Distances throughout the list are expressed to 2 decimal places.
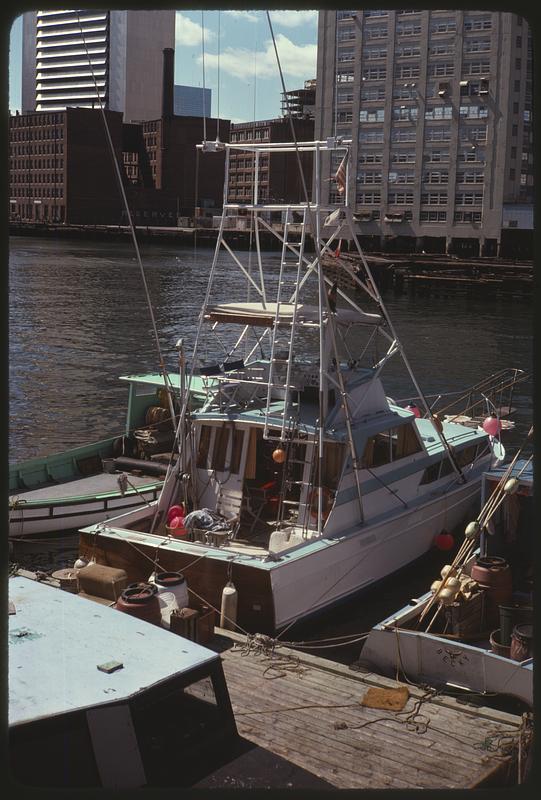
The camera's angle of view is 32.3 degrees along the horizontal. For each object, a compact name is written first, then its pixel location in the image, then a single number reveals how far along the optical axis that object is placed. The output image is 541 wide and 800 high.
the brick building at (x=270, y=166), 110.94
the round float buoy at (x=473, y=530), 11.27
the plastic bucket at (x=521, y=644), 9.80
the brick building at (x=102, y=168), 128.50
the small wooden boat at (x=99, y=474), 15.82
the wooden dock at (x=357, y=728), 7.33
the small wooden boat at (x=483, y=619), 9.88
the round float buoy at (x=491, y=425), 16.11
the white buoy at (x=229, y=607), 11.09
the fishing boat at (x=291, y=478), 11.64
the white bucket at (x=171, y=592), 10.41
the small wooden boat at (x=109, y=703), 5.48
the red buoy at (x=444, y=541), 14.60
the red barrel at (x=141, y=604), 9.63
